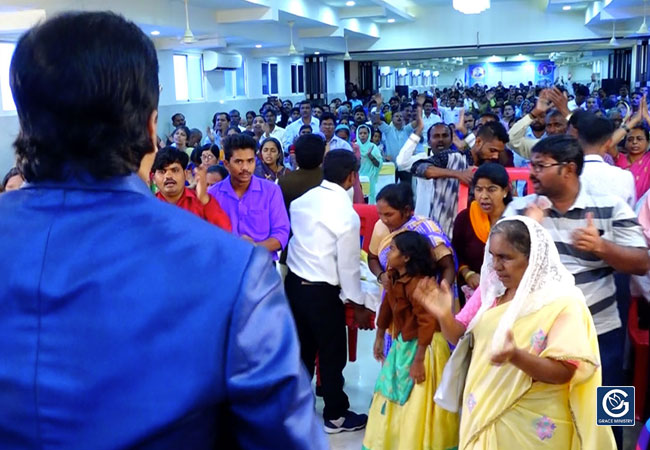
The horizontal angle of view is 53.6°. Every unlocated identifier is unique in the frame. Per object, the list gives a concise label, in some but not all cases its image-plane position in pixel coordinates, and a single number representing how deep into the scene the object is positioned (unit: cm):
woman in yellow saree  197
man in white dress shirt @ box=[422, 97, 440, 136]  1021
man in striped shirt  233
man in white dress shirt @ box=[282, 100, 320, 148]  884
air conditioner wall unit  1277
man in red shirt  310
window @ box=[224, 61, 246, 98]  1429
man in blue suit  71
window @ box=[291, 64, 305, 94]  1847
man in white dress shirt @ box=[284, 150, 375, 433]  311
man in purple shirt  331
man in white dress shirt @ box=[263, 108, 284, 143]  891
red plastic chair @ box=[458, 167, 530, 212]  385
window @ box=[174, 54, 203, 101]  1234
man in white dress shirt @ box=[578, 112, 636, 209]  286
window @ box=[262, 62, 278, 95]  1648
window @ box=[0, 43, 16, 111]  774
